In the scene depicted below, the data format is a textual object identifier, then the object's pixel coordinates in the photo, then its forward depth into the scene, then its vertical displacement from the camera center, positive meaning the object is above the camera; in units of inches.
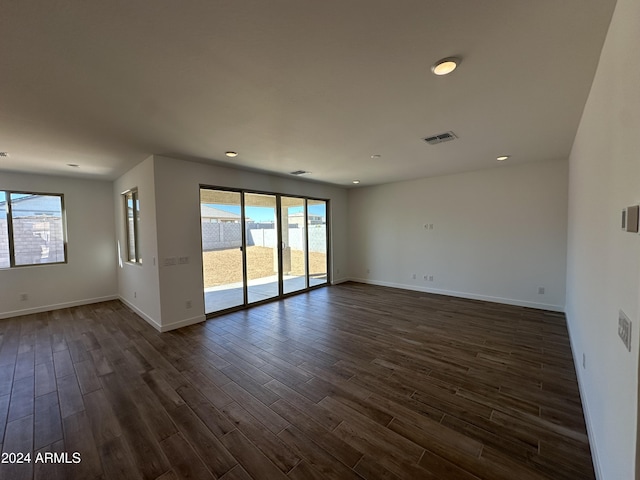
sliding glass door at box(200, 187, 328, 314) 180.2 -10.6
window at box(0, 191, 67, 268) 180.4 +6.2
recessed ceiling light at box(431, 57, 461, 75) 67.3 +44.2
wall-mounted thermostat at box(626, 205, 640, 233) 38.0 +0.9
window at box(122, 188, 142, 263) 180.2 +8.9
